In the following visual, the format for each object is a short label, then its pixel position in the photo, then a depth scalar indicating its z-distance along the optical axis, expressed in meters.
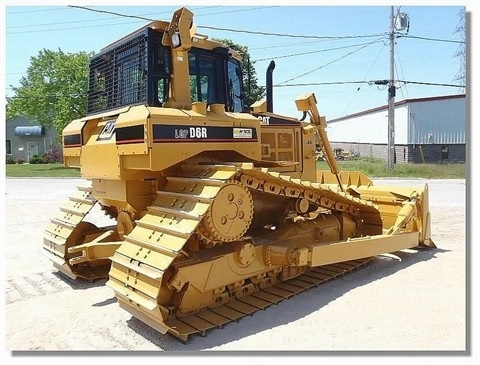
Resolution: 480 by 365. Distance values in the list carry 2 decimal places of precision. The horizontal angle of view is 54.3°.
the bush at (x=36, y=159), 33.81
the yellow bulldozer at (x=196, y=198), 4.50
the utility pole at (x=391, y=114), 21.31
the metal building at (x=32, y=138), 36.38
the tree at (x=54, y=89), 30.98
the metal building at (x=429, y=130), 25.36
